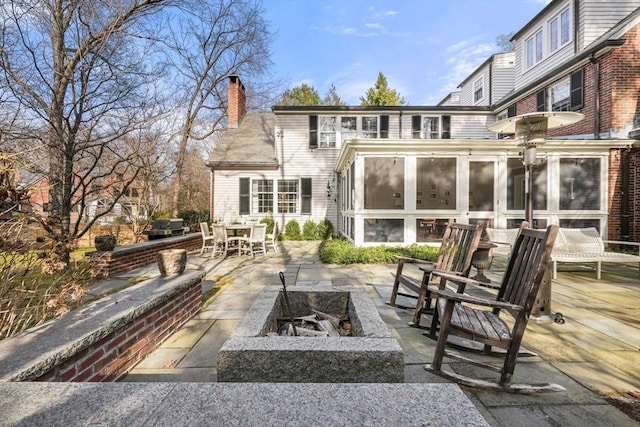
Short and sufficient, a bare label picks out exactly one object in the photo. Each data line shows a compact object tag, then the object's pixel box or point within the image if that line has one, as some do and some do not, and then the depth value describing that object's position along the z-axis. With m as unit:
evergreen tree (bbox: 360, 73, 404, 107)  26.25
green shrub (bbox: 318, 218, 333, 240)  12.49
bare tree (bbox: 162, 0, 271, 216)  15.63
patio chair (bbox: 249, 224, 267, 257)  8.16
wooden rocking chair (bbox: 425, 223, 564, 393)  2.02
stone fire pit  1.60
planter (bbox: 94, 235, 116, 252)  5.73
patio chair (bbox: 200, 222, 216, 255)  8.40
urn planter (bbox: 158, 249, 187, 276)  3.55
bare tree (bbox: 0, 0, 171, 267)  5.10
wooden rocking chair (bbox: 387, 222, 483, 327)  3.02
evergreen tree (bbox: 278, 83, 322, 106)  29.12
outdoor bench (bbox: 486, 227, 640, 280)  5.25
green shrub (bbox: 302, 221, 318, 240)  12.38
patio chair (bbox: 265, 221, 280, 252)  9.13
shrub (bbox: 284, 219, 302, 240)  12.40
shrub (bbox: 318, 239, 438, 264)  6.86
